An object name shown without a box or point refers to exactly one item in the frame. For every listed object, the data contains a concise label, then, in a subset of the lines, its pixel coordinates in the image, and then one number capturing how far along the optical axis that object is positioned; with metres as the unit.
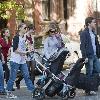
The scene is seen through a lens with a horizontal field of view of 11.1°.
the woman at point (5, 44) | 13.72
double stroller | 12.07
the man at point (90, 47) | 12.88
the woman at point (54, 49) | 12.28
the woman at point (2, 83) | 12.91
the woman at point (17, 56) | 12.46
